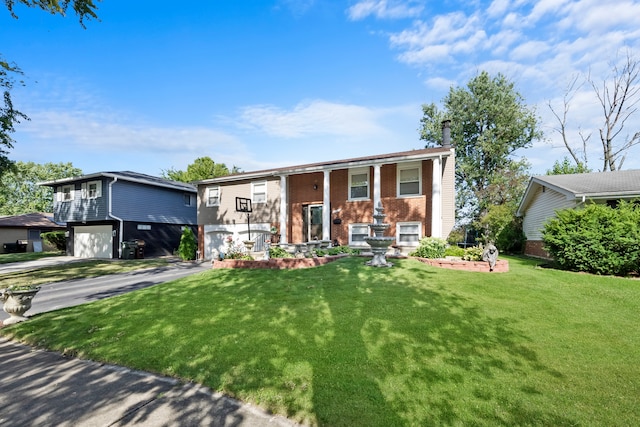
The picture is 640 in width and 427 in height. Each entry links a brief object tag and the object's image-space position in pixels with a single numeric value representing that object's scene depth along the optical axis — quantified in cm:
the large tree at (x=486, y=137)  2584
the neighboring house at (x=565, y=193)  1146
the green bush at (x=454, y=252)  1010
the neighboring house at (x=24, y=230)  2723
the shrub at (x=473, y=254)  913
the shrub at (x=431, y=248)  1004
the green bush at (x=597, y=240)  829
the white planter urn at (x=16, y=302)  604
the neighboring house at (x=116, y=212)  1977
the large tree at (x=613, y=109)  2348
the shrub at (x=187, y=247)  1797
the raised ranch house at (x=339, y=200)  1318
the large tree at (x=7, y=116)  1205
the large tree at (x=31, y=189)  4516
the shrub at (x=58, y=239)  2572
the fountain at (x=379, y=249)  914
